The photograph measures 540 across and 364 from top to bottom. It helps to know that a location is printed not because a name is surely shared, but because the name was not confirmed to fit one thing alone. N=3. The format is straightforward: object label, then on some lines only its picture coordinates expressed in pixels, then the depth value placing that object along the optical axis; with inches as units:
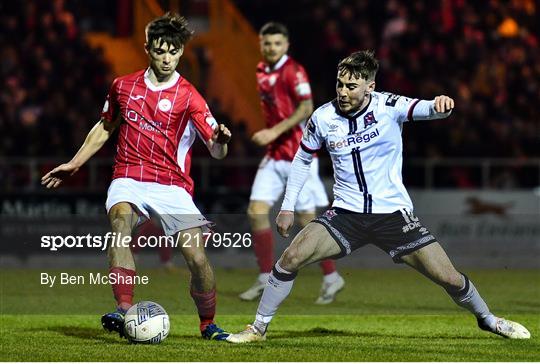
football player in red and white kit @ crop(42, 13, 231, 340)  694.5
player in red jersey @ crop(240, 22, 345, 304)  942.1
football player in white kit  680.4
